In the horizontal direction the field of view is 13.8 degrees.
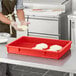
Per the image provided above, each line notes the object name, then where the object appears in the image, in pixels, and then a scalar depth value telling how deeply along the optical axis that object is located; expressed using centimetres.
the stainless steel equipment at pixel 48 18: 522
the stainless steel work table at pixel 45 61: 272
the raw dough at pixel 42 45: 309
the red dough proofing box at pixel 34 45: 292
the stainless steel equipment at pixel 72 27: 511
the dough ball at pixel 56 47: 303
